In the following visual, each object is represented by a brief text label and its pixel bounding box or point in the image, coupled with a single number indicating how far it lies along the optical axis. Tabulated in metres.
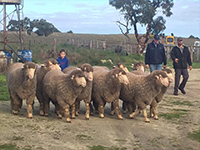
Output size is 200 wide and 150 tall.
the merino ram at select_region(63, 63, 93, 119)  7.66
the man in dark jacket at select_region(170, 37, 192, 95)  12.22
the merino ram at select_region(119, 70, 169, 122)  7.85
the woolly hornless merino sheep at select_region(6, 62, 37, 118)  7.55
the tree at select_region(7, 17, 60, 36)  65.16
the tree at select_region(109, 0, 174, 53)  36.16
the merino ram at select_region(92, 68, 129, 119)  7.85
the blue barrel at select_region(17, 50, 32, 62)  18.98
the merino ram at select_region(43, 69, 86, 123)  7.36
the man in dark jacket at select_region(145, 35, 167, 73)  11.13
